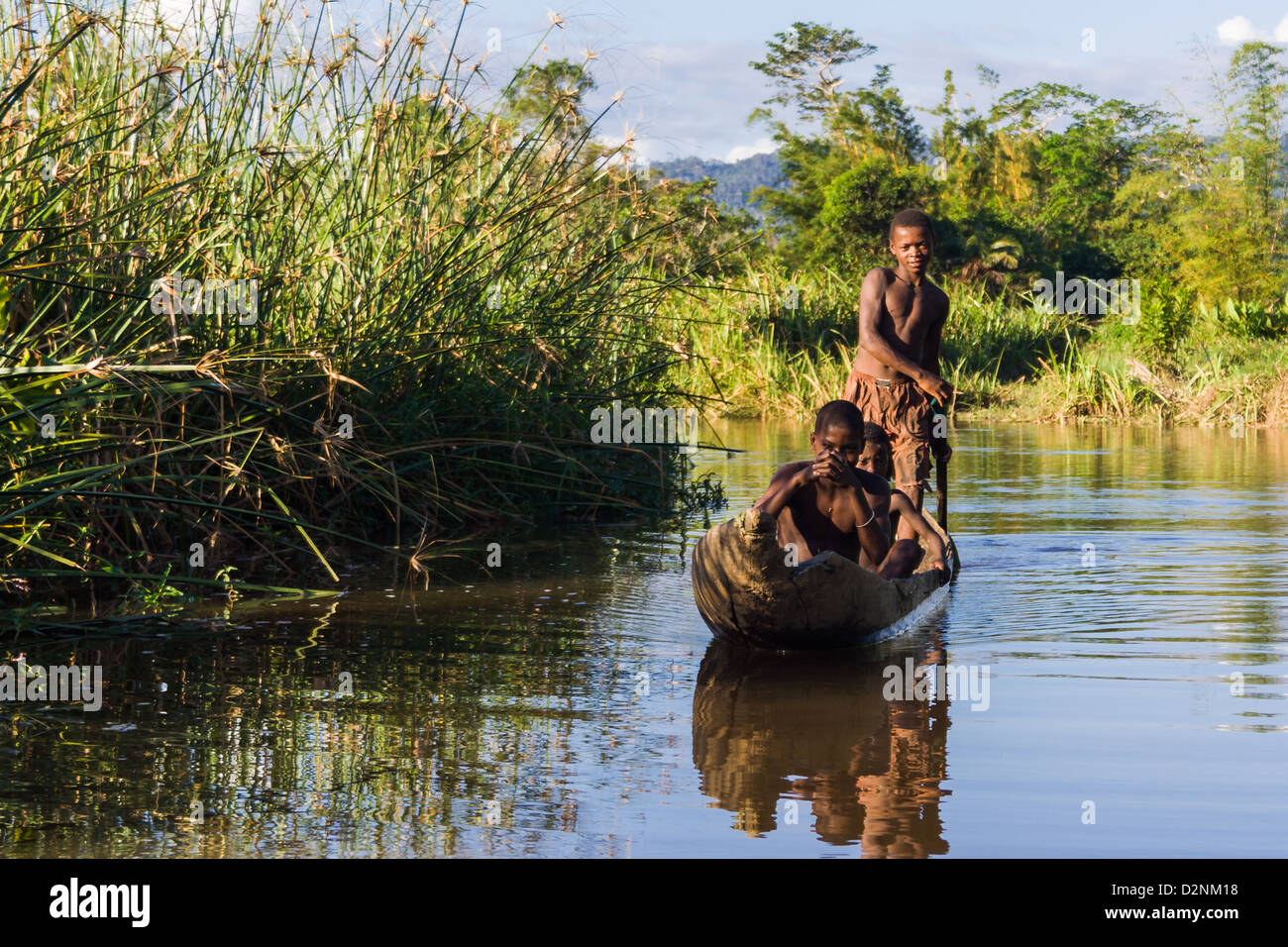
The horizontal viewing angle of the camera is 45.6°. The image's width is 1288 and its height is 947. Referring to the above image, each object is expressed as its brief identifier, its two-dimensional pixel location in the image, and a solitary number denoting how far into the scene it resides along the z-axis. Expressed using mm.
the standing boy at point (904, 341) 7668
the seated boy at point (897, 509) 6945
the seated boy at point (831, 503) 6156
